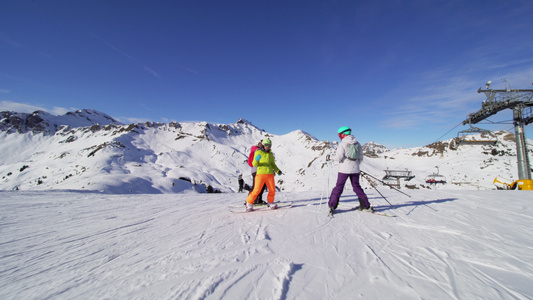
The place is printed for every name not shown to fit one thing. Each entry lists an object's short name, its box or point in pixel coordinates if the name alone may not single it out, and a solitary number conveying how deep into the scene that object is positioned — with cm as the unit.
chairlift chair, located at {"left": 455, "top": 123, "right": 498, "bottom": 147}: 1458
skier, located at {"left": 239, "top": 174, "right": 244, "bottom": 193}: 1536
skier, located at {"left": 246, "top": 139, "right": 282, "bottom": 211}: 573
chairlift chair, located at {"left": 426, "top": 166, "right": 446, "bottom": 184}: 3225
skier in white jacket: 511
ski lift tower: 1309
